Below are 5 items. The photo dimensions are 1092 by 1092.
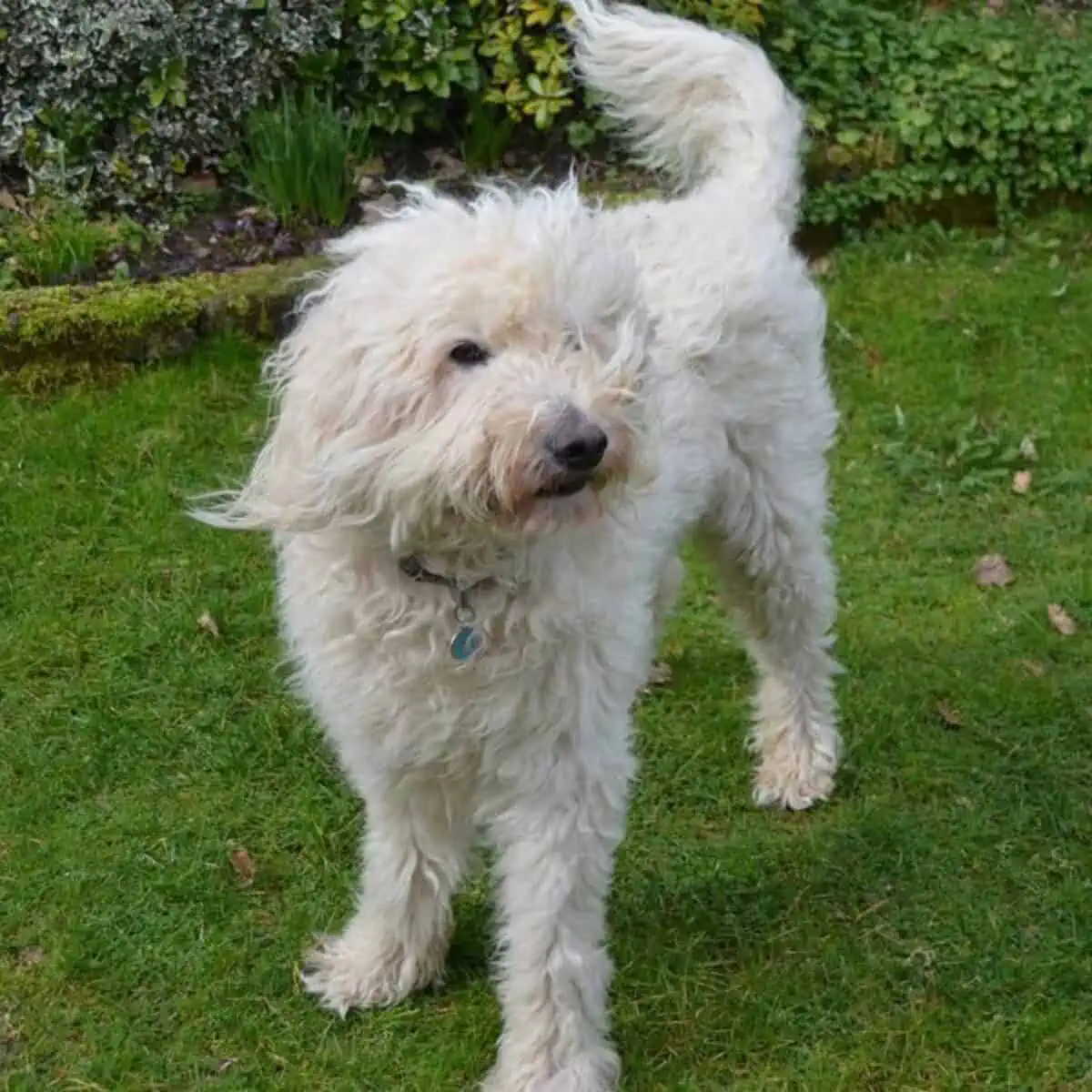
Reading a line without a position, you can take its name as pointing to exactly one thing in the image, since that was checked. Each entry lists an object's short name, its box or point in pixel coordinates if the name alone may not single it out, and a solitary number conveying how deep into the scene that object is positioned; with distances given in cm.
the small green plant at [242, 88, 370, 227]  567
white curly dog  249
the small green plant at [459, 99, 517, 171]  619
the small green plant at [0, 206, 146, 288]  550
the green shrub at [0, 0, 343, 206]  567
